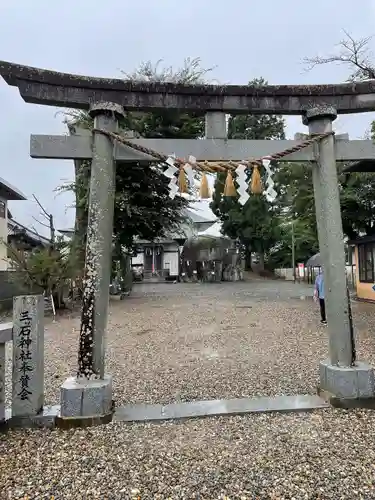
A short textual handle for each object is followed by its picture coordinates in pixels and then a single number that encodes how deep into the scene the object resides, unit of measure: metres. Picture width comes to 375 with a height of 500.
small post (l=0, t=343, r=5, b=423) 3.46
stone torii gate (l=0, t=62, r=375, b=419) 3.72
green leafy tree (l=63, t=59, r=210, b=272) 14.33
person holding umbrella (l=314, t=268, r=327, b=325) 9.51
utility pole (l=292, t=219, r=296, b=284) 29.88
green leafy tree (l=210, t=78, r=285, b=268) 28.08
